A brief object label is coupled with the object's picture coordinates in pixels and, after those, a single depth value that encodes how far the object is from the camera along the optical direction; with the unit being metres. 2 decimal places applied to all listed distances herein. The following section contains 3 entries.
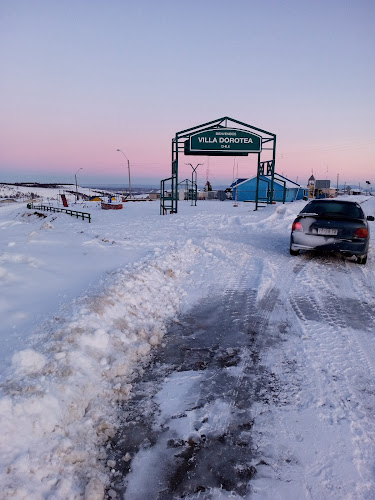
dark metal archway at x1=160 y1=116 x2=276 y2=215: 22.30
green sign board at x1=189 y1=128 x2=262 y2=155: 22.28
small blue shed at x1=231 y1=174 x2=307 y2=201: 45.03
